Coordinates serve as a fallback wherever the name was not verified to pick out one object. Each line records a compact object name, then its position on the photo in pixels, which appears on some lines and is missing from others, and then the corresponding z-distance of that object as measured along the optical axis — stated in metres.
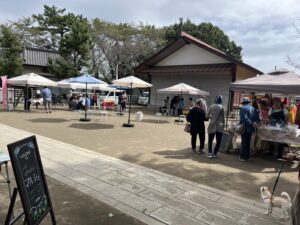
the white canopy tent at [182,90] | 15.59
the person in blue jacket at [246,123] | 7.05
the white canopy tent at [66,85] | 15.82
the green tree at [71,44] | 26.73
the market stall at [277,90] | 7.09
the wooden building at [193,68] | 19.56
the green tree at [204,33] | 38.25
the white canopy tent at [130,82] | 12.38
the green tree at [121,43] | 33.32
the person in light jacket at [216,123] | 7.33
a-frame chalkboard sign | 2.72
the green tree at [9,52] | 24.36
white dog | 3.87
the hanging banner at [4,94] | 17.75
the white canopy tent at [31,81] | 15.68
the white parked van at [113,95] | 26.90
